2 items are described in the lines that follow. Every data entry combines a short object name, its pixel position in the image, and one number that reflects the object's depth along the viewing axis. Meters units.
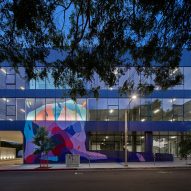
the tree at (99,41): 5.29
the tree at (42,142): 18.84
